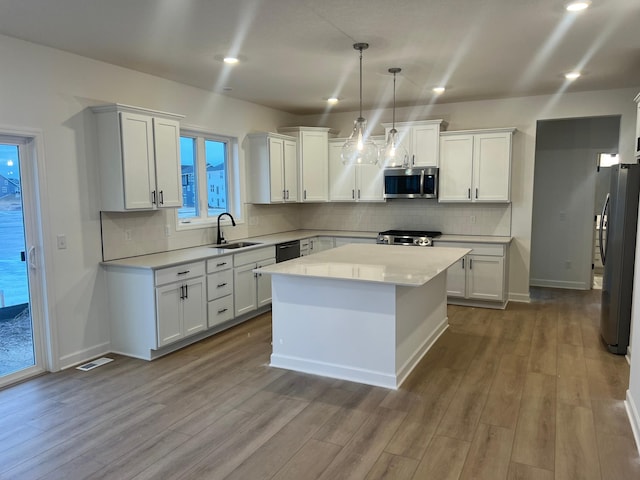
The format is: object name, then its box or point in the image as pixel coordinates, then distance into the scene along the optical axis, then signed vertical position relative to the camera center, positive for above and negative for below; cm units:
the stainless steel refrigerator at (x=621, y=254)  409 -51
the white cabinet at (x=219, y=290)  469 -93
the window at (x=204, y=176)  540 +31
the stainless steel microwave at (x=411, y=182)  618 +23
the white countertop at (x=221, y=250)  420 -53
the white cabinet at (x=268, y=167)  611 +44
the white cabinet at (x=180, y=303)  411 -94
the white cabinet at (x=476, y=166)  584 +42
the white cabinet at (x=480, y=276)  574 -97
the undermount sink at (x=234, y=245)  546 -54
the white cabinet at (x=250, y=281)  509 -93
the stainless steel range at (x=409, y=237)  598 -51
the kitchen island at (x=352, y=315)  351 -93
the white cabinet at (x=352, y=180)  668 +28
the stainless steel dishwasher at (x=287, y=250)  587 -65
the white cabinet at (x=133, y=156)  407 +41
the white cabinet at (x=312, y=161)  666 +57
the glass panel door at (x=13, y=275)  363 -58
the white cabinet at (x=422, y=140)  612 +79
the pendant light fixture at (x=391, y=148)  413 +46
